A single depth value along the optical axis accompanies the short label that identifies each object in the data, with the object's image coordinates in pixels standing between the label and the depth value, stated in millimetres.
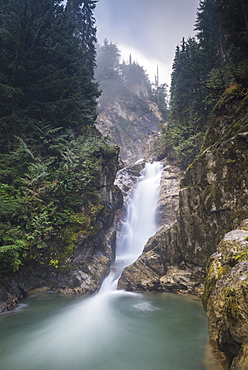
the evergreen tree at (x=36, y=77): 11398
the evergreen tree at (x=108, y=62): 59094
